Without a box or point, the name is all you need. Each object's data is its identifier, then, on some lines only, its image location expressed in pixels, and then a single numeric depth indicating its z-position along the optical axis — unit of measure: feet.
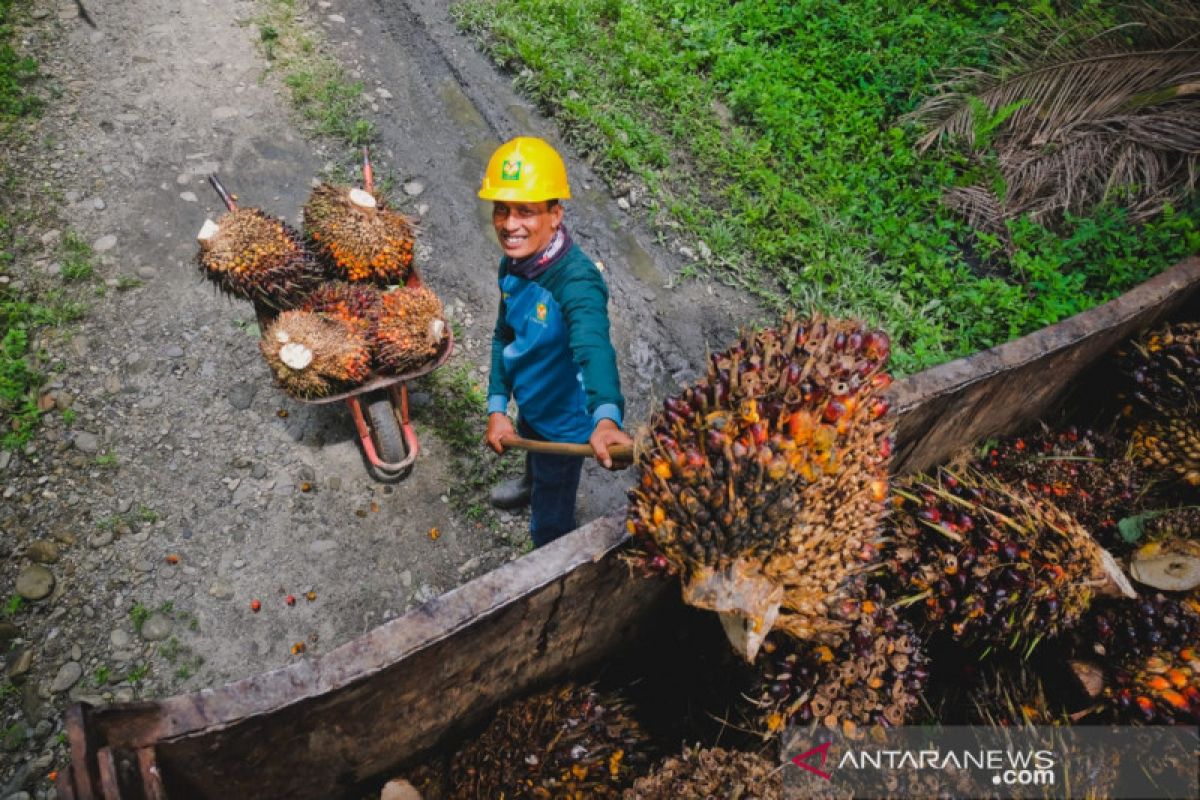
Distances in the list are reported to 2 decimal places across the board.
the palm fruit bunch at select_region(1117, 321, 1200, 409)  9.86
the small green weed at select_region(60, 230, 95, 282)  13.61
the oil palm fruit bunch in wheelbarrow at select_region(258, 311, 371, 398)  9.32
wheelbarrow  10.45
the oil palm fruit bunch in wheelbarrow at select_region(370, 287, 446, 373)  10.02
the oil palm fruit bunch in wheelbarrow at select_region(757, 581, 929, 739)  7.05
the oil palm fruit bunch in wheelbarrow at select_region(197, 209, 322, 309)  9.71
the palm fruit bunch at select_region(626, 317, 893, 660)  5.41
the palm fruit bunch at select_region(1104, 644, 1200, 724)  7.23
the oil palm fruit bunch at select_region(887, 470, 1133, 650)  7.72
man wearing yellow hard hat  7.78
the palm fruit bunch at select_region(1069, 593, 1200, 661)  7.81
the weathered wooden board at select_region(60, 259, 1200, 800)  5.25
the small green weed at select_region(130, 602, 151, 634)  10.11
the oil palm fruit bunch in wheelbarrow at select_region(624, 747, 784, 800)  6.82
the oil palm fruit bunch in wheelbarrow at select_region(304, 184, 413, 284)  10.51
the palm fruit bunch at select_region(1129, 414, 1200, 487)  9.62
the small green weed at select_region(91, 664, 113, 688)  9.54
